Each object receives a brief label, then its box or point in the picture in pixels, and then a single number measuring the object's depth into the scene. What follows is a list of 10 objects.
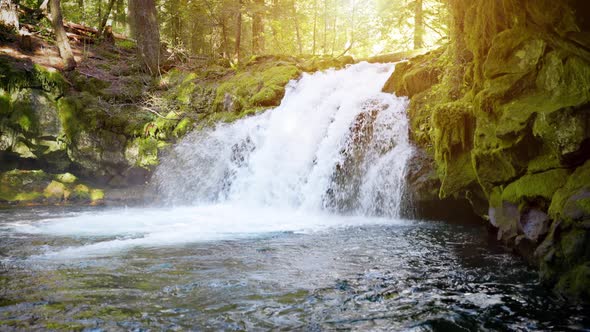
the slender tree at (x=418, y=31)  15.12
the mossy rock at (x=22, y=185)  13.14
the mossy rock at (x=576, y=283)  4.13
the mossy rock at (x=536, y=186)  5.32
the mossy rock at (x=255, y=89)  14.60
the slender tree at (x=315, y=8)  22.59
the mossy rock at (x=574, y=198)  4.41
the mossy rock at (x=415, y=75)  10.34
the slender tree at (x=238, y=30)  17.95
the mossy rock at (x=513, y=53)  5.90
